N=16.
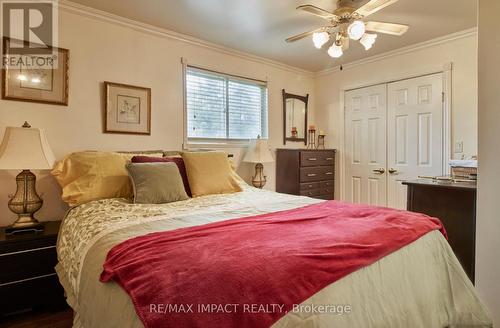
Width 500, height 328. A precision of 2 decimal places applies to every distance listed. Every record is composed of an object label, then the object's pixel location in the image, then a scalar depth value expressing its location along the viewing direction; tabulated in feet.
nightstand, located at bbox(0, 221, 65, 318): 6.08
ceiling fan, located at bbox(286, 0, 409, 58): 6.82
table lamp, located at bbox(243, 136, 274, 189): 11.63
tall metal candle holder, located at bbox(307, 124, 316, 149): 14.98
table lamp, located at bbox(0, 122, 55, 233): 6.37
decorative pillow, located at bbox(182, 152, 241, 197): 8.29
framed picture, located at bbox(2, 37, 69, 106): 7.47
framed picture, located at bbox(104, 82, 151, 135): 8.98
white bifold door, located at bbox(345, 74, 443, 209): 11.04
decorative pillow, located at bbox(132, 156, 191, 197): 7.85
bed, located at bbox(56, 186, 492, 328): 3.11
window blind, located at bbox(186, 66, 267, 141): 11.02
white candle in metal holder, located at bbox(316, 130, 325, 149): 14.93
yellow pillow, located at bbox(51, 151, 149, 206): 7.00
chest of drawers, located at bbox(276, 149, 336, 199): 12.45
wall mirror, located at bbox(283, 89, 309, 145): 13.92
